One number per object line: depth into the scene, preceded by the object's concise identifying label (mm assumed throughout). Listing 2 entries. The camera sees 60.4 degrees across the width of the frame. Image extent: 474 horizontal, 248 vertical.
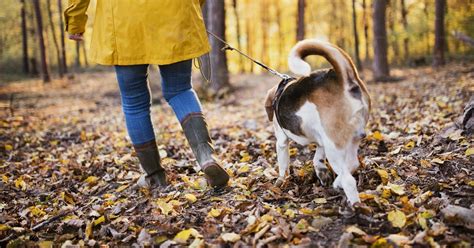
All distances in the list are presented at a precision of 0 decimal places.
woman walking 2785
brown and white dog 2365
